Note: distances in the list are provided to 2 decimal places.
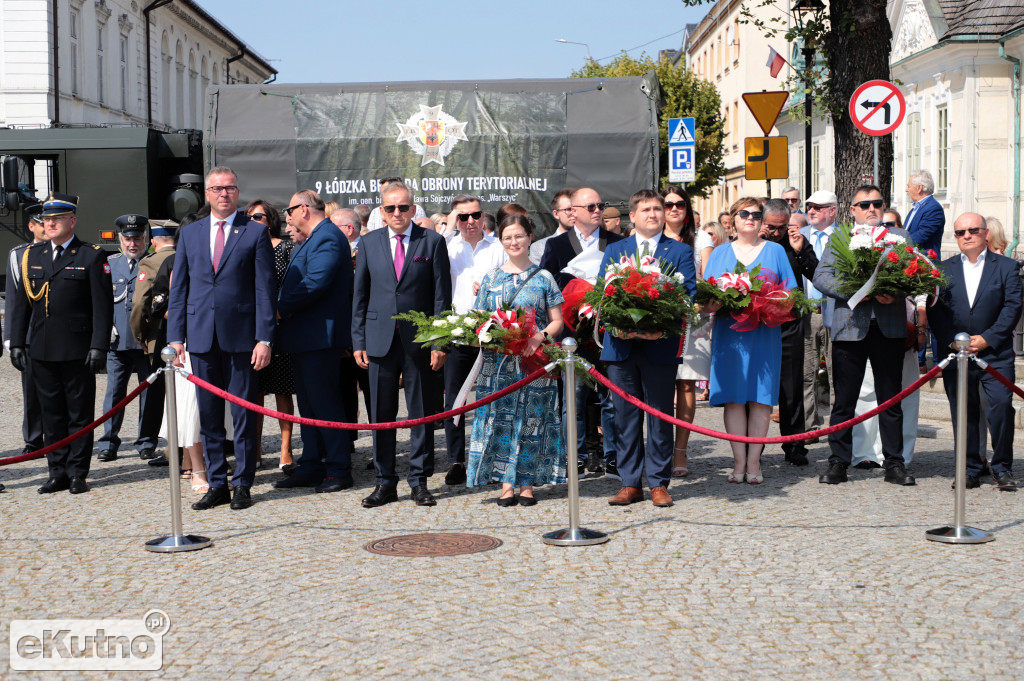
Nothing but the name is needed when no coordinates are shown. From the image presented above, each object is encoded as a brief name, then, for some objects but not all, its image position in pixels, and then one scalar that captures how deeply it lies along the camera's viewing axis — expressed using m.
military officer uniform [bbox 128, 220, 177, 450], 9.34
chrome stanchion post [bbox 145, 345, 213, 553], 6.91
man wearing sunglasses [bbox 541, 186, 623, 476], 8.91
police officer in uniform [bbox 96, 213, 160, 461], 10.38
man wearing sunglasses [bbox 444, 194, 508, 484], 9.15
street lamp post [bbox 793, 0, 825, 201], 16.02
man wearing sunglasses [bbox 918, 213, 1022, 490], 8.51
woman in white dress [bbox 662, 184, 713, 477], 8.88
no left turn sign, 12.71
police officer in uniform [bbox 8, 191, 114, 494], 8.85
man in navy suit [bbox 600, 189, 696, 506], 7.96
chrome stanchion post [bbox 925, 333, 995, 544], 6.85
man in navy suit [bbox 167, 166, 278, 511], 8.07
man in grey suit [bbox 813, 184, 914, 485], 8.67
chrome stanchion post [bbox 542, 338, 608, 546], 6.84
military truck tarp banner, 17.00
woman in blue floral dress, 8.05
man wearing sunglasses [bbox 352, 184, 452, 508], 8.24
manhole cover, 6.74
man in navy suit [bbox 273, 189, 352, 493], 8.59
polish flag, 21.98
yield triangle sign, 15.67
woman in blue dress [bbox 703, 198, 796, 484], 8.70
